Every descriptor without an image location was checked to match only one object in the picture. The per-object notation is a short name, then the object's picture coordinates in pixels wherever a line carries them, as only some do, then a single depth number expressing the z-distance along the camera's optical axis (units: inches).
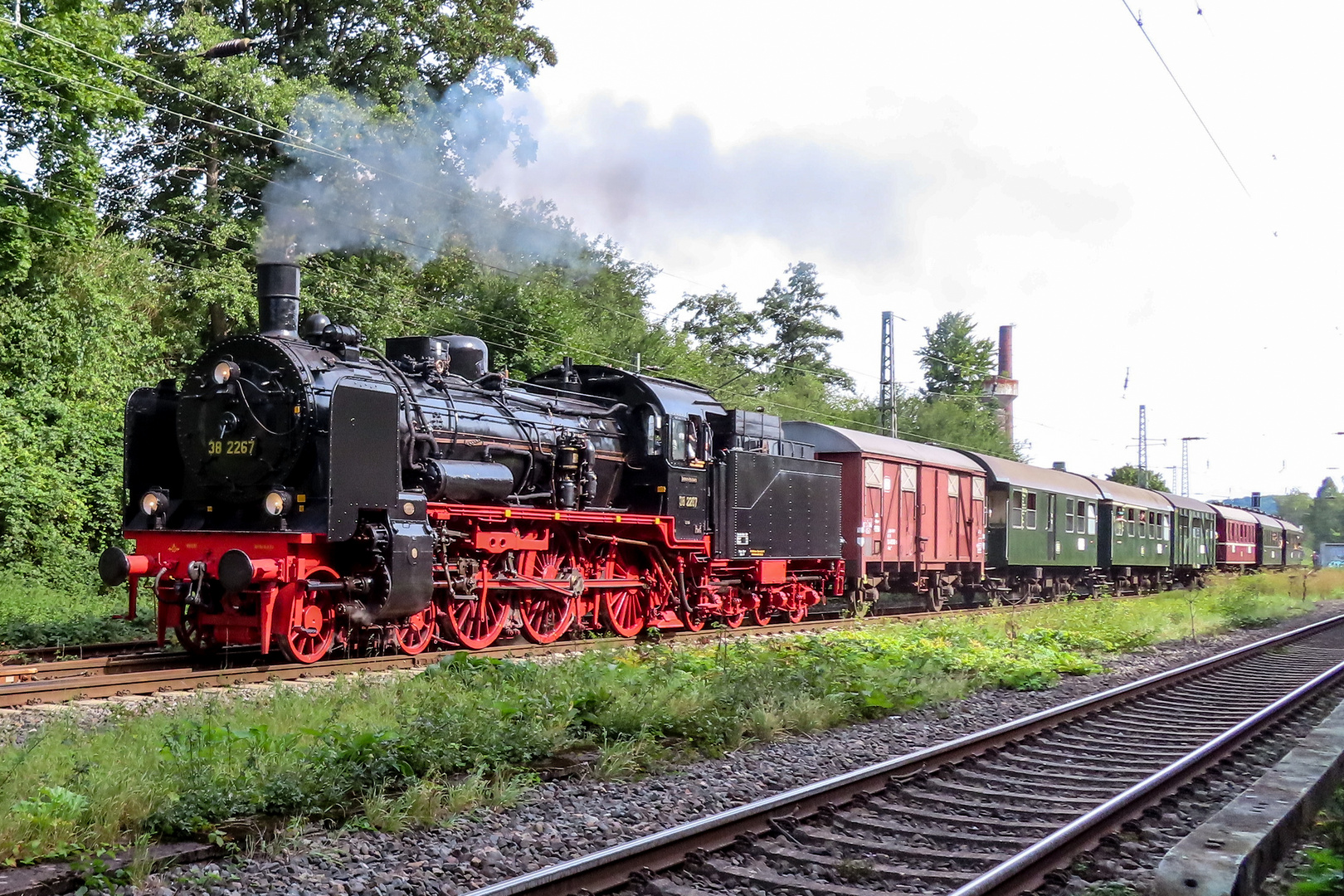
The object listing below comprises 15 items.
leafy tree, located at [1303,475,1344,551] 4382.4
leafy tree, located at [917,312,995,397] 2429.9
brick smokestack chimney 2485.2
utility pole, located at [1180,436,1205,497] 2728.8
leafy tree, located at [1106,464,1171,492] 2436.0
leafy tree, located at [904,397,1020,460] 1875.0
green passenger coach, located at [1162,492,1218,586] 1427.2
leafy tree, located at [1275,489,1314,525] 4507.9
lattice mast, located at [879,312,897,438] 1146.7
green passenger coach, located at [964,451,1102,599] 994.7
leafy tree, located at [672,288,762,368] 2068.2
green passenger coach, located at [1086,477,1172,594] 1208.8
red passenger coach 1672.0
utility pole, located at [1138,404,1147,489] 2057.7
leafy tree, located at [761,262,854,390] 2277.3
